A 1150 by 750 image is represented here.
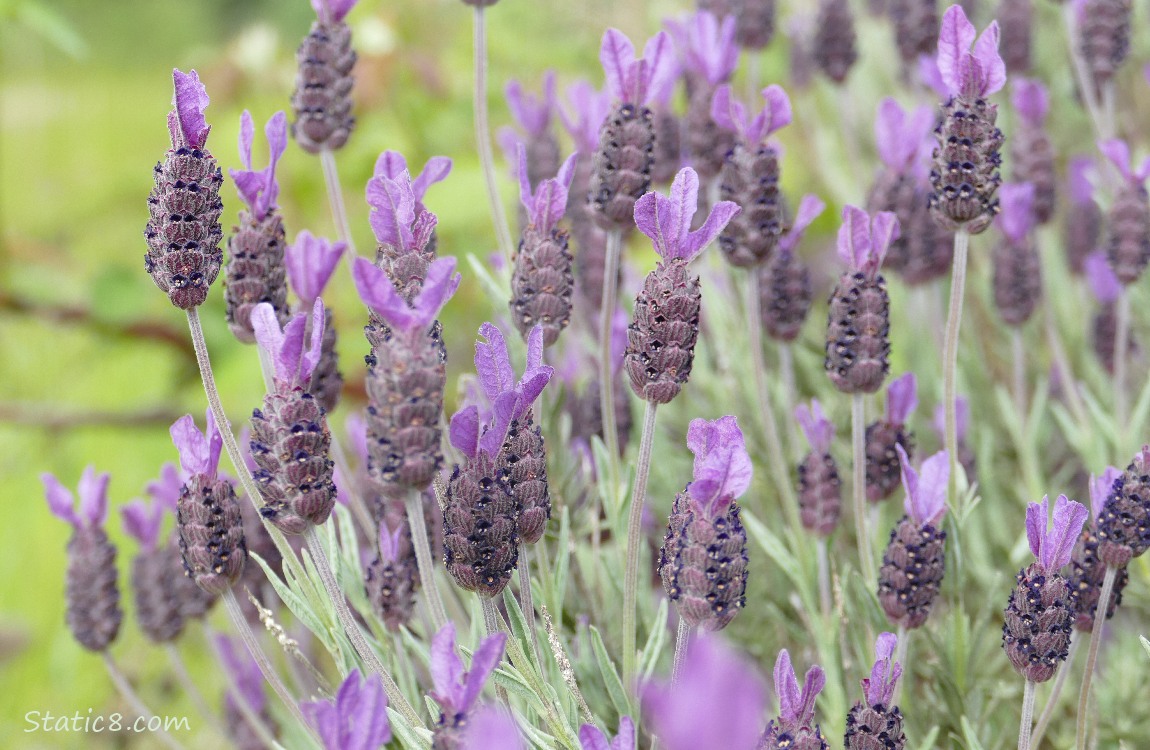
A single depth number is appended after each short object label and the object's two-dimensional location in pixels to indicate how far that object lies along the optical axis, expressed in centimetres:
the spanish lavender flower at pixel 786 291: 91
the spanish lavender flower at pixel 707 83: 91
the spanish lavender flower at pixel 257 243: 84
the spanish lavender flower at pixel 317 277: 84
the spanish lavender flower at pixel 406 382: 79
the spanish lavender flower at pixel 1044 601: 82
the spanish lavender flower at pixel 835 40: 99
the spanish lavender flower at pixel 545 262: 85
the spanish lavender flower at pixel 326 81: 87
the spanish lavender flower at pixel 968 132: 84
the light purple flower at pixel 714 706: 52
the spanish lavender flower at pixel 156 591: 90
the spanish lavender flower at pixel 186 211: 82
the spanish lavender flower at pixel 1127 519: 83
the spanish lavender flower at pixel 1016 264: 93
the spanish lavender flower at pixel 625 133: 86
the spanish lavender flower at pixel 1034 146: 95
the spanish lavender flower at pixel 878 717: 81
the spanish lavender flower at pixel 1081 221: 99
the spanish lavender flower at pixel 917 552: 84
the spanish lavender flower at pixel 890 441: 88
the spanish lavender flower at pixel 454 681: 78
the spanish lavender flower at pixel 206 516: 83
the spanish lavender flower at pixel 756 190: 87
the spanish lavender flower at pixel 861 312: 85
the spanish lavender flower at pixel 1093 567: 84
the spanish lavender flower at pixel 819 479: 88
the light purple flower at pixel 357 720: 77
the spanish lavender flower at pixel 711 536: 80
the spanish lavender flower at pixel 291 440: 81
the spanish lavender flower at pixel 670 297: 82
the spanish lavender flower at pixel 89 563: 89
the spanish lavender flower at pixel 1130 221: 91
